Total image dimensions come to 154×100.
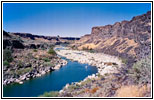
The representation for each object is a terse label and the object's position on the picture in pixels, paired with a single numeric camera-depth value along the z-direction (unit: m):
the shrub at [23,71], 19.63
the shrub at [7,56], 23.08
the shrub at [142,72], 9.10
